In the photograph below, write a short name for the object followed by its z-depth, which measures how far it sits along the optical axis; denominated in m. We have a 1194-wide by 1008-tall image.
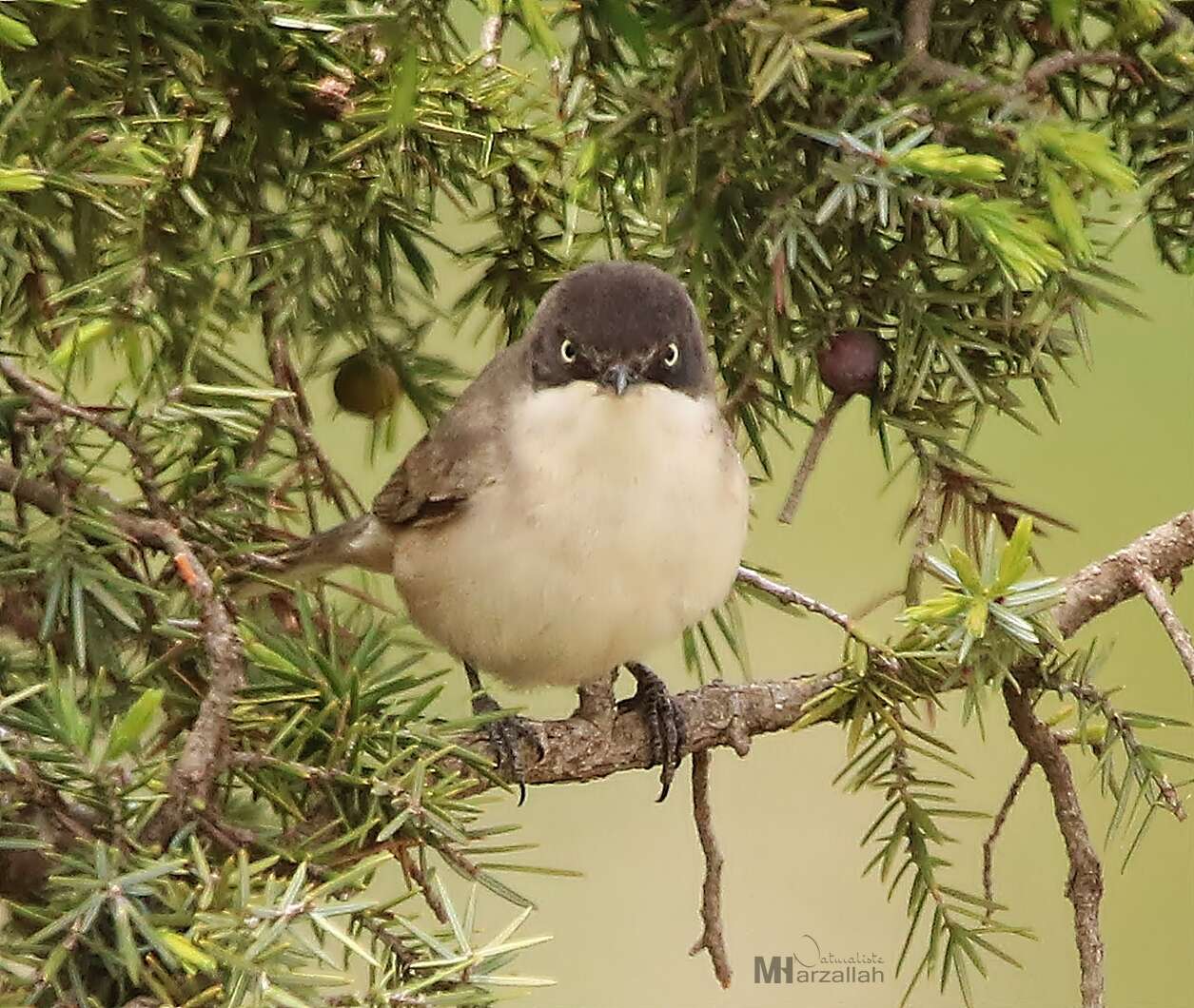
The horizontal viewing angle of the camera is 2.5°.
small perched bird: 3.65
